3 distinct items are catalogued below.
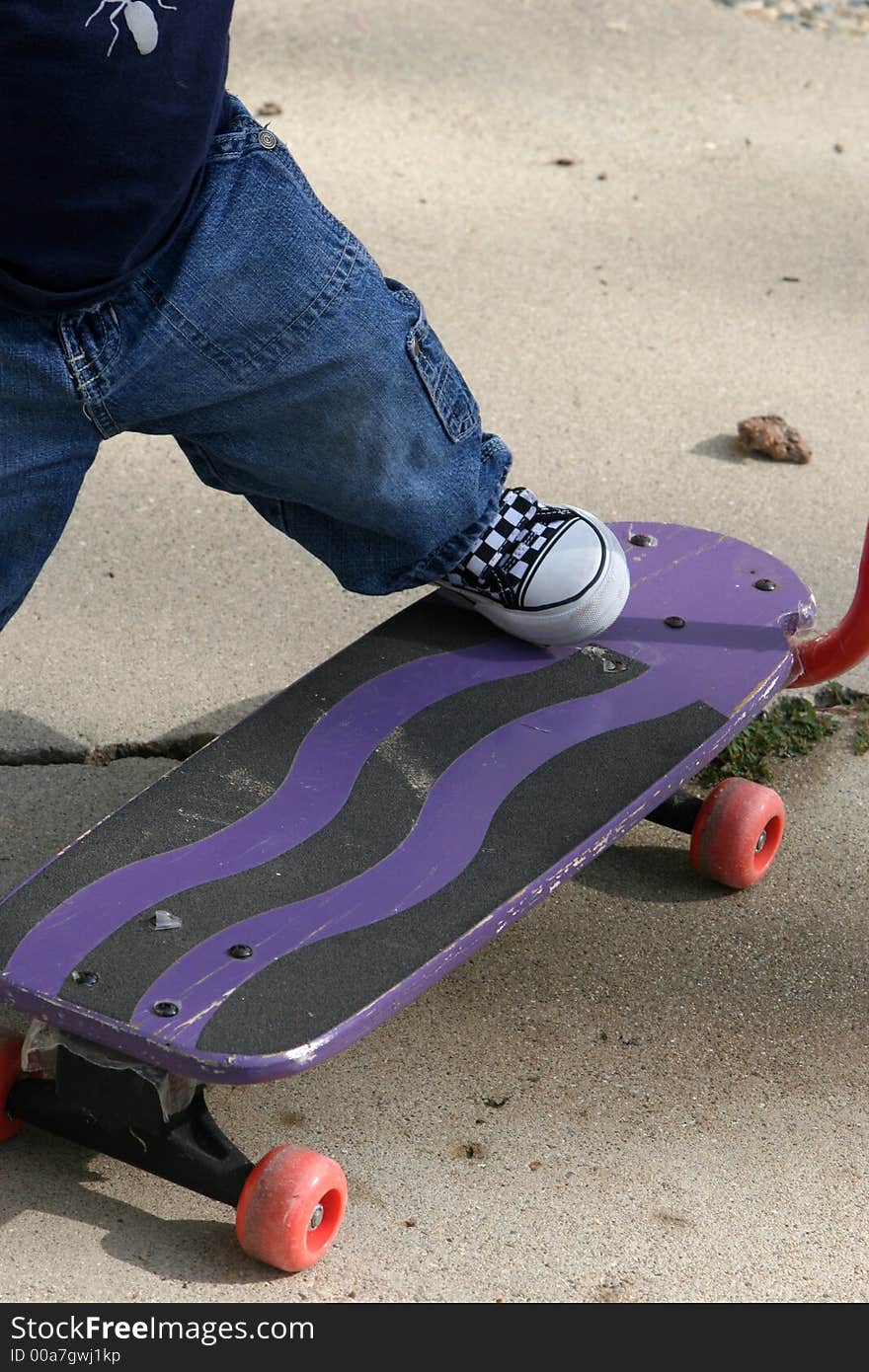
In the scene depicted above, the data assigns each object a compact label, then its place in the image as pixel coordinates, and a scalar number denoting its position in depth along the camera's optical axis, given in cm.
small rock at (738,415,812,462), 307
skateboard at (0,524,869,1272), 153
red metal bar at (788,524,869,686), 216
